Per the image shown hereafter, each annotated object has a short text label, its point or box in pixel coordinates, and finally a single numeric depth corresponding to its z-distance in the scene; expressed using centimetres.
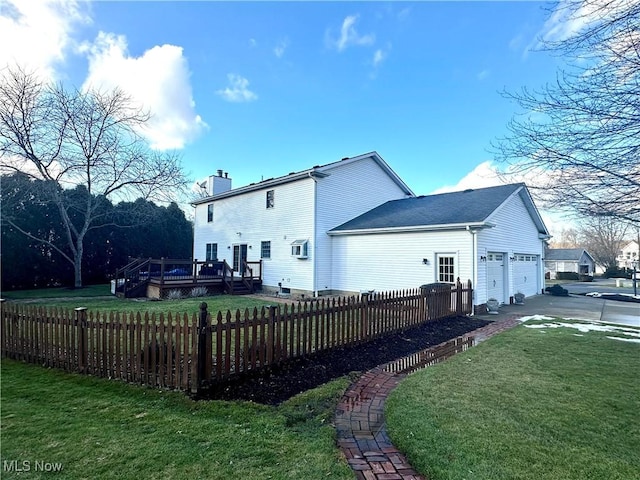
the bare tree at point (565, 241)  6614
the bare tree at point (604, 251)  4497
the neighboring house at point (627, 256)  5700
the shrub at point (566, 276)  3978
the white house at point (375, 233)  1303
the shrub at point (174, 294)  1537
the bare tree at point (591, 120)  389
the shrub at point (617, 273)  3944
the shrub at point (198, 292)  1638
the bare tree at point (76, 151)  1681
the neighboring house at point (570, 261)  4400
